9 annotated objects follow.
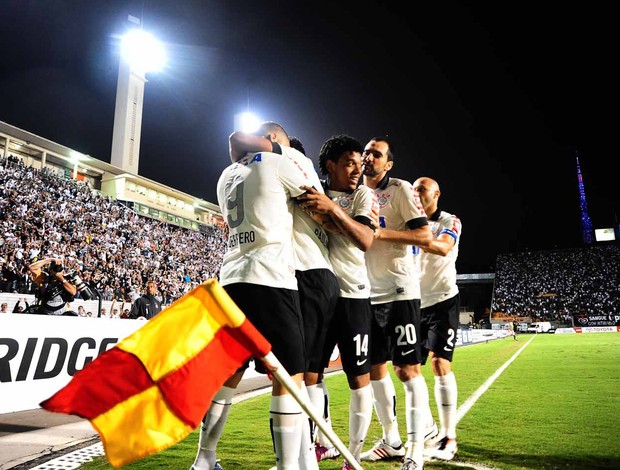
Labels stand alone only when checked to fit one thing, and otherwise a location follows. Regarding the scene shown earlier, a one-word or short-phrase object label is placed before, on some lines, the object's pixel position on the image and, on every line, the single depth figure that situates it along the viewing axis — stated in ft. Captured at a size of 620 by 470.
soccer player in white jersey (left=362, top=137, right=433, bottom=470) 12.16
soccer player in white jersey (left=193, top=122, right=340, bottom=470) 9.13
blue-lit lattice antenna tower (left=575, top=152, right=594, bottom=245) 285.23
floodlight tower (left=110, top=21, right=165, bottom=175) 123.85
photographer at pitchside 24.21
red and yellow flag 5.65
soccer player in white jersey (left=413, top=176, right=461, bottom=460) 13.53
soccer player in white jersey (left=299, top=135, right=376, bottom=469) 10.31
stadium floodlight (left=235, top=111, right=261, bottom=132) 126.82
